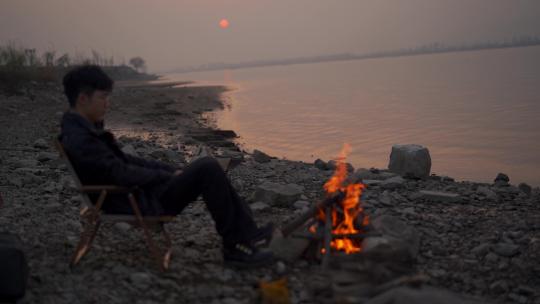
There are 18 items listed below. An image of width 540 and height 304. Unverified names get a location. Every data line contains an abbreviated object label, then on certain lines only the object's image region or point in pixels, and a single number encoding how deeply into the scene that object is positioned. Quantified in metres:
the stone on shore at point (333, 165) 9.59
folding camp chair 3.98
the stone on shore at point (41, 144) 11.12
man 4.01
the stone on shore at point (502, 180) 8.96
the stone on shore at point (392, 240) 4.26
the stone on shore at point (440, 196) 6.81
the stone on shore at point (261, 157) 10.91
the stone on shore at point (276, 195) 6.54
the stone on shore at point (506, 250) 4.82
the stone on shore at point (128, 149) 9.45
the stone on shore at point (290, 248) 4.58
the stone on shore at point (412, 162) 9.06
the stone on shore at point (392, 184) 7.75
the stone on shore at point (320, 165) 10.23
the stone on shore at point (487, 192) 7.13
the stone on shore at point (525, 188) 8.09
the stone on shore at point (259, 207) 6.30
